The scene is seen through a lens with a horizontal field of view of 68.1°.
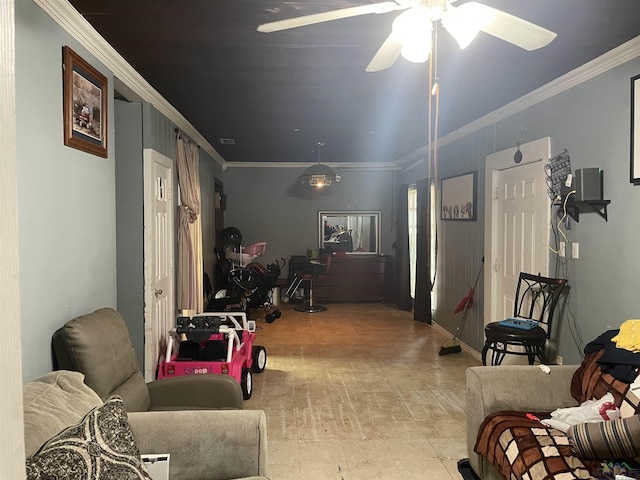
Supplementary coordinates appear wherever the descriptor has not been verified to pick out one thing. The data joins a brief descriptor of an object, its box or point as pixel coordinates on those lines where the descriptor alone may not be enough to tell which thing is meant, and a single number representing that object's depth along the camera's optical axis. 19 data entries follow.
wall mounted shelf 2.98
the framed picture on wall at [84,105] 2.25
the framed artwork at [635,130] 2.66
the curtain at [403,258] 7.44
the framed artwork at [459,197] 4.99
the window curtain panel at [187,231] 4.43
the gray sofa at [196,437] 1.73
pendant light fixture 6.43
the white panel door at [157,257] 3.51
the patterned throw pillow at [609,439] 1.84
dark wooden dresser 8.02
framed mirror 8.50
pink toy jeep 3.47
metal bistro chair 3.30
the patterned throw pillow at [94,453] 1.15
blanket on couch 1.88
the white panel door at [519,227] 3.72
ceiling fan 1.57
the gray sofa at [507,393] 2.46
